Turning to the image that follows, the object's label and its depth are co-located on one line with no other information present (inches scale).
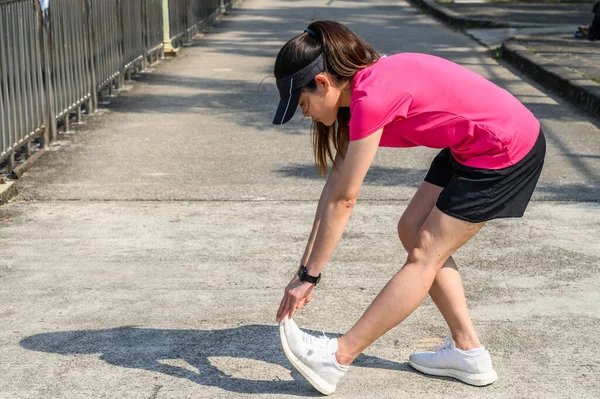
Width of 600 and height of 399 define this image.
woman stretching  126.9
